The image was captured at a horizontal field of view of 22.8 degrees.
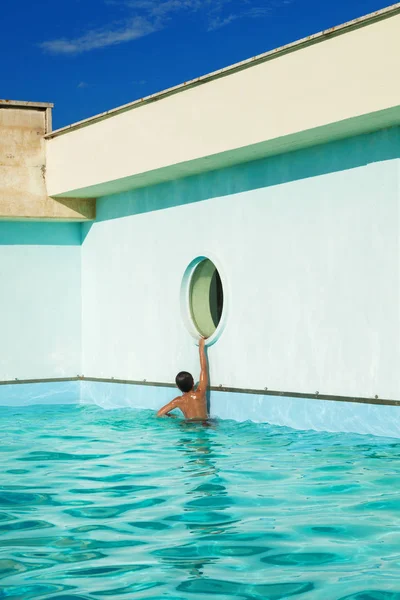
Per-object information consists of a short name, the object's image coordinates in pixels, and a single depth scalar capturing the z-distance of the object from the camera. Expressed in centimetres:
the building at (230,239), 1052
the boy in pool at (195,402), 1273
